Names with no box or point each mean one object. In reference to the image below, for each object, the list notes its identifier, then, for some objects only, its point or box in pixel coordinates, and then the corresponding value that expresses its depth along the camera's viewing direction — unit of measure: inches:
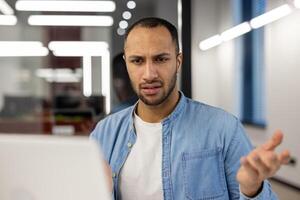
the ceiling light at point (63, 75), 136.9
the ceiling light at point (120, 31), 128.9
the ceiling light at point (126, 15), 130.5
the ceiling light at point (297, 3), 120.2
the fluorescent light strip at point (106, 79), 132.8
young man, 50.9
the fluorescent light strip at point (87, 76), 135.3
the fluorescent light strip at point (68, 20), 135.7
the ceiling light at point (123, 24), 125.9
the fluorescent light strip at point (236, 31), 154.3
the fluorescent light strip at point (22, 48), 136.4
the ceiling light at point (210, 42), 138.6
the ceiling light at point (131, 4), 135.8
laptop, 21.9
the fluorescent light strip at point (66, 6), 136.3
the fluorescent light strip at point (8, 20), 136.9
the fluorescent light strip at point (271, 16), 126.8
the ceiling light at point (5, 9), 136.4
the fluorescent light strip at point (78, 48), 135.1
